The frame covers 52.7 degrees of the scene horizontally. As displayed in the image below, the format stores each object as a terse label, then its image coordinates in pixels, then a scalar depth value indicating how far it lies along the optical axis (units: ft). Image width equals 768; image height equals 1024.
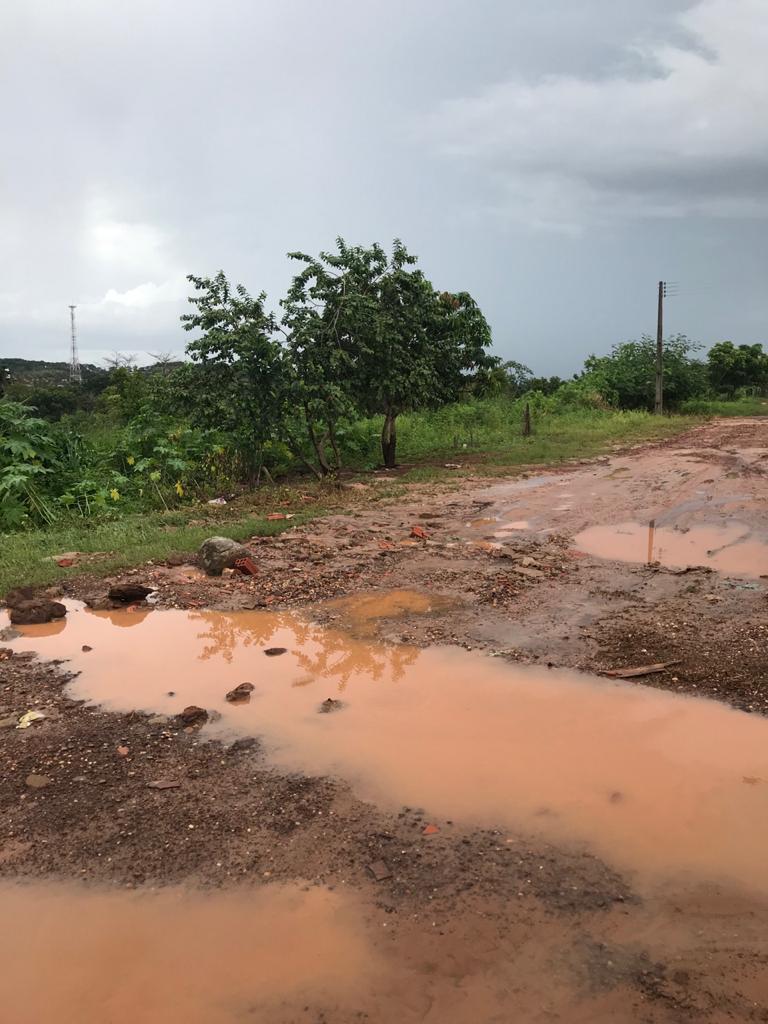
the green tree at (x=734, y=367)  127.95
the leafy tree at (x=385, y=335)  40.14
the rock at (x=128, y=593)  21.22
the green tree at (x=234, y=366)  37.14
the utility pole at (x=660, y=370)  93.45
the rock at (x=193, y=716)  14.17
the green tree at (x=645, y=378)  99.04
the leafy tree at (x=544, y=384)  112.57
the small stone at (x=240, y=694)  15.28
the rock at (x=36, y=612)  20.08
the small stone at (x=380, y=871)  9.61
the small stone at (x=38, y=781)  12.04
